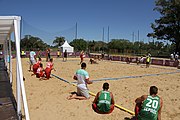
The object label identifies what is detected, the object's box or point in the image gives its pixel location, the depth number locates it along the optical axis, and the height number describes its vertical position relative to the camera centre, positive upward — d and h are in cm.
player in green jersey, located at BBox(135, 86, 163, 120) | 385 -110
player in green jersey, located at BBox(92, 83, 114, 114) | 483 -124
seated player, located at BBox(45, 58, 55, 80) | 983 -83
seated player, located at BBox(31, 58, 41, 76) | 1091 -72
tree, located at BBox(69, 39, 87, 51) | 7531 +460
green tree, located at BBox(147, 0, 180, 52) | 4544 +840
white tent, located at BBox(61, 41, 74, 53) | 3878 +147
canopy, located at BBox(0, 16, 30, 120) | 348 +35
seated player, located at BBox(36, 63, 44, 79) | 1026 -101
